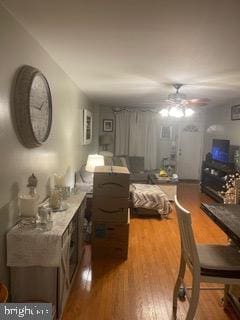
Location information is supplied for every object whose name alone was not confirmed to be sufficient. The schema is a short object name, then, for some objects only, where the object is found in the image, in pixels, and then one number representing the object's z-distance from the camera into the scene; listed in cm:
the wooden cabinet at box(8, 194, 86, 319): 203
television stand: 581
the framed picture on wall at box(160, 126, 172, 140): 827
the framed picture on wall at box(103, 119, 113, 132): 809
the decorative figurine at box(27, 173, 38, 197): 218
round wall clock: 203
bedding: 482
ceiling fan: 419
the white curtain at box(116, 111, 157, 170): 812
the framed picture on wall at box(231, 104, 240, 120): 576
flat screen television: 610
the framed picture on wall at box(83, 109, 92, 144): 525
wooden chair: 185
